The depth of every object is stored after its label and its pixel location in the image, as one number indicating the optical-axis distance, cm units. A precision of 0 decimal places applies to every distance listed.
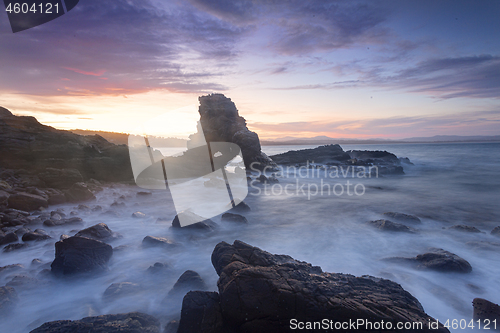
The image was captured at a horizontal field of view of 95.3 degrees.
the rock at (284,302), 261
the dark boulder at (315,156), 3002
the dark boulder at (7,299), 349
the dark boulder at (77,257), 442
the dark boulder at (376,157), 2636
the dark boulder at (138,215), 838
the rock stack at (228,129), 2236
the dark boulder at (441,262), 485
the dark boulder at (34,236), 573
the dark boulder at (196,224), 709
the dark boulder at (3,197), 728
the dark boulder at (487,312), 343
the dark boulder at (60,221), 671
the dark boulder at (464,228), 727
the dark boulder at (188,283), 405
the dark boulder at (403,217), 812
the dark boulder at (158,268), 482
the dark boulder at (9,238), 548
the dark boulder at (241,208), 956
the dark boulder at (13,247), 524
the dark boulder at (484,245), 607
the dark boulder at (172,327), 316
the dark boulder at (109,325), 271
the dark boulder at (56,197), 881
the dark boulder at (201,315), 281
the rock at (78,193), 938
